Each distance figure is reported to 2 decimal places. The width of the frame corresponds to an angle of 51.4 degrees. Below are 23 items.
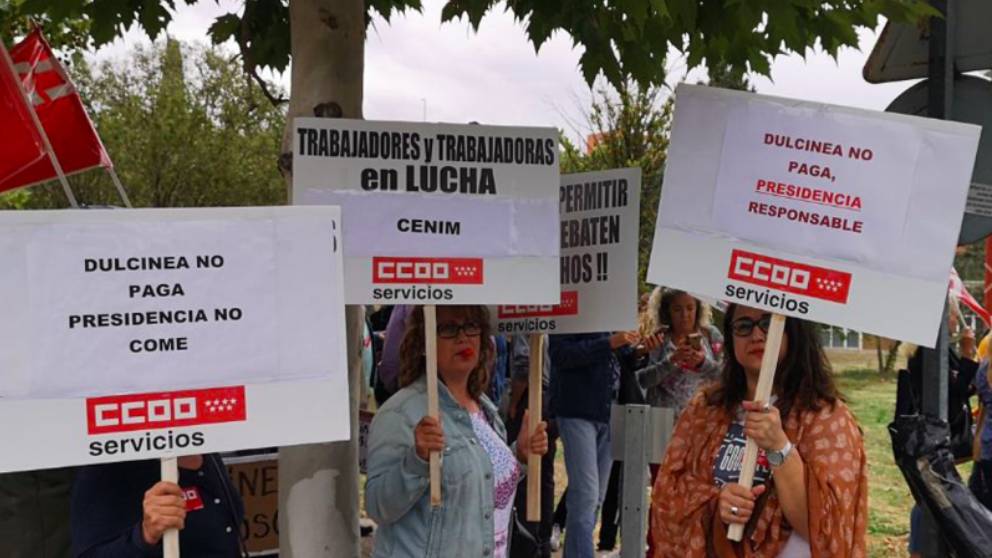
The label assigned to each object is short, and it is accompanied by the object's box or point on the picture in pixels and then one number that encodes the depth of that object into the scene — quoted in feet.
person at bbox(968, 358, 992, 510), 19.71
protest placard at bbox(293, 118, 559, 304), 10.23
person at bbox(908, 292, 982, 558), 21.09
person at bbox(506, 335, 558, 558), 19.62
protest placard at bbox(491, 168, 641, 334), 12.28
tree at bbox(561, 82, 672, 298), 40.27
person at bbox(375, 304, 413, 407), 17.85
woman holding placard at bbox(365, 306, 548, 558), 10.31
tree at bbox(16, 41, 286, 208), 87.86
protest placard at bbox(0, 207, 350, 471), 7.47
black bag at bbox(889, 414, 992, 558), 11.20
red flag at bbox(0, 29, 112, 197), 18.03
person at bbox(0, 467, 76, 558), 10.84
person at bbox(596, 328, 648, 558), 21.03
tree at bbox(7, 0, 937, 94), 10.61
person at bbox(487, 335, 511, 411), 19.93
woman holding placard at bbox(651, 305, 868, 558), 9.20
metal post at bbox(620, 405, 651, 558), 14.78
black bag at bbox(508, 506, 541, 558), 12.92
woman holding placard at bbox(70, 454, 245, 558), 7.82
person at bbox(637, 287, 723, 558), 19.58
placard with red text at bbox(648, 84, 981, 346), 8.90
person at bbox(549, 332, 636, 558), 19.38
